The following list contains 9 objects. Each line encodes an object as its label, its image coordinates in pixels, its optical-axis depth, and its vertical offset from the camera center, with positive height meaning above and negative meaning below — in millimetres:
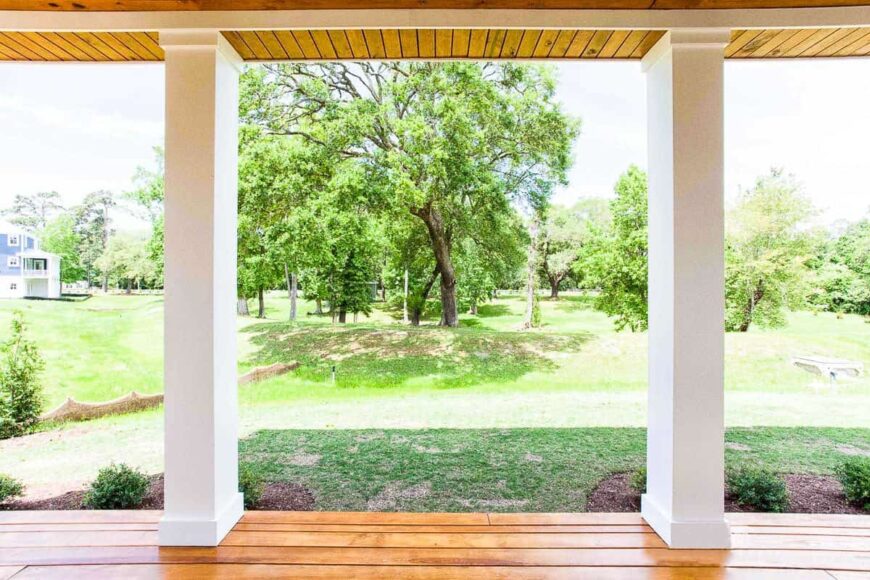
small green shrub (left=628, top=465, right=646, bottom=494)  3258 -1328
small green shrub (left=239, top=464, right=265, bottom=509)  2994 -1256
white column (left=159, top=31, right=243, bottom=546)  2145 +13
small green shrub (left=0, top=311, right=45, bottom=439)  4094 -801
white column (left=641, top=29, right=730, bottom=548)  2121 -24
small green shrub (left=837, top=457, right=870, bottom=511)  3012 -1246
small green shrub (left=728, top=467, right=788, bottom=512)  2963 -1277
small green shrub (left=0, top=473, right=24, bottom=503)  3012 -1269
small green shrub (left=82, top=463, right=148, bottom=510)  2857 -1210
